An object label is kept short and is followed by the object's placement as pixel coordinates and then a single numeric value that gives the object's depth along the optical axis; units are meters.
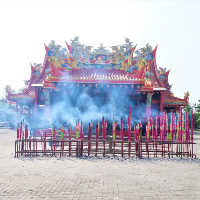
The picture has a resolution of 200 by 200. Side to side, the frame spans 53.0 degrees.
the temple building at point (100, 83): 15.59
